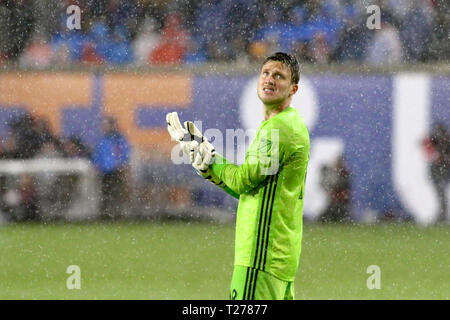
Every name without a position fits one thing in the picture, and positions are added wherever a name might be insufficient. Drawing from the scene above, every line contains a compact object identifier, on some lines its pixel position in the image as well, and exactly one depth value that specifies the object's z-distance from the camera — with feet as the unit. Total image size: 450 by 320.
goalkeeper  21.79
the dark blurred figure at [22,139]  57.00
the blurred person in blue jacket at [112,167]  56.49
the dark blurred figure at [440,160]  54.90
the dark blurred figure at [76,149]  56.75
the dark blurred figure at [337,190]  55.11
